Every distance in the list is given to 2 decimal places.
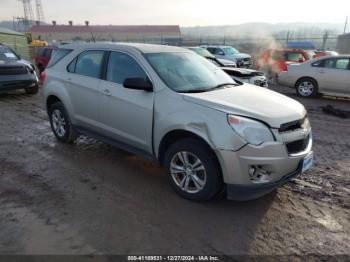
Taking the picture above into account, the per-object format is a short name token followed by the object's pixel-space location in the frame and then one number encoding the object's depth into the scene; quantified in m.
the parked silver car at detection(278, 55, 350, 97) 10.26
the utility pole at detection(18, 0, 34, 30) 79.14
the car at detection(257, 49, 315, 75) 15.93
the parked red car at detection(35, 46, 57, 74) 17.18
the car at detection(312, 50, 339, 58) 19.76
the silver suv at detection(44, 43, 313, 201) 3.35
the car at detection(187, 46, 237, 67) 10.50
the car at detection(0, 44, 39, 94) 9.98
